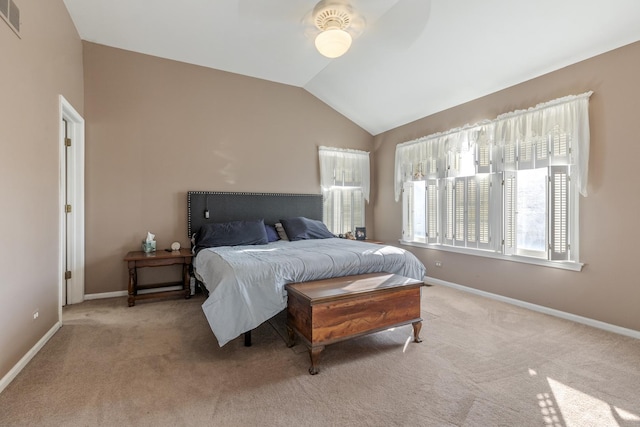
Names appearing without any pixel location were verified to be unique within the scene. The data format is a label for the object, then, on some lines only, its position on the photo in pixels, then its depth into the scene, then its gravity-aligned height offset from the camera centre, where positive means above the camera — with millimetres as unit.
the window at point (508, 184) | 3209 +365
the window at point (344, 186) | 5396 +481
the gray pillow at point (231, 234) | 3928 -284
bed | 2418 -434
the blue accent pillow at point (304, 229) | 4449 -238
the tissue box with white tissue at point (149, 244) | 3939 -402
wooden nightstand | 3631 -622
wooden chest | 2242 -741
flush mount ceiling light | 2871 +1806
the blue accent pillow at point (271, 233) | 4430 -300
